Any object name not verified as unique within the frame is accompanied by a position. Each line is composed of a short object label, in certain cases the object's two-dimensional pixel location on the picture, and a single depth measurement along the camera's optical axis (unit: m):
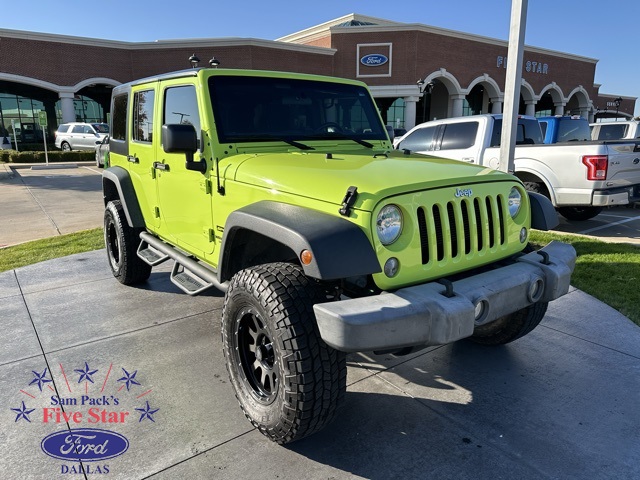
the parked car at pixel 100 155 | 19.76
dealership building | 29.48
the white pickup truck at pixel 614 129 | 14.18
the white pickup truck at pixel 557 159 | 7.49
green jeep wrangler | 2.31
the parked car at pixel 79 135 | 26.53
